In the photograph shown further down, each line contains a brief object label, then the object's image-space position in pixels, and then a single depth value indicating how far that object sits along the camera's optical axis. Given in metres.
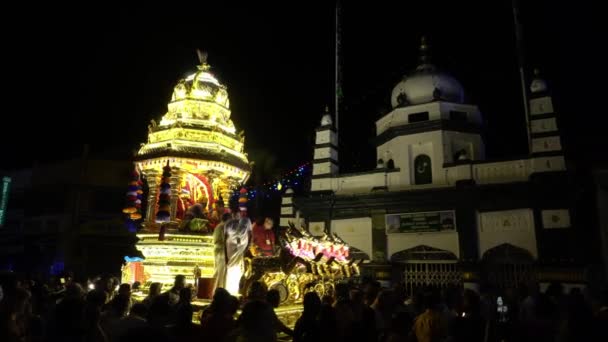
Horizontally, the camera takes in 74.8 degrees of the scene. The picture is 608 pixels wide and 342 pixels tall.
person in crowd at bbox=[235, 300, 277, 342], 3.62
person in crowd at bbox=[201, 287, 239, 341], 4.18
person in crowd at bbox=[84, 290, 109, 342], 3.64
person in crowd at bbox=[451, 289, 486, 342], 4.54
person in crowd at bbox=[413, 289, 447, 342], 4.88
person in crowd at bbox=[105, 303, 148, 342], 4.32
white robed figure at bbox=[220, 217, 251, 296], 8.42
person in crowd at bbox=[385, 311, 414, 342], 4.14
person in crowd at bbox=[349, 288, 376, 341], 4.23
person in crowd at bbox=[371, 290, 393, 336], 5.91
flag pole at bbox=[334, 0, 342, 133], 26.54
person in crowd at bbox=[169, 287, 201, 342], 4.05
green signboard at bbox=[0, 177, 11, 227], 25.41
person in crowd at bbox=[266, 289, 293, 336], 5.55
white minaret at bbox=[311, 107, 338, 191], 23.85
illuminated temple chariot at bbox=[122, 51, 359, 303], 9.05
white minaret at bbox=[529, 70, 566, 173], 18.48
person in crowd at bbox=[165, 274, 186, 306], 7.02
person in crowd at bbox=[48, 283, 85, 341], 3.48
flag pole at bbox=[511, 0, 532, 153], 20.38
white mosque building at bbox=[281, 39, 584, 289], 18.06
